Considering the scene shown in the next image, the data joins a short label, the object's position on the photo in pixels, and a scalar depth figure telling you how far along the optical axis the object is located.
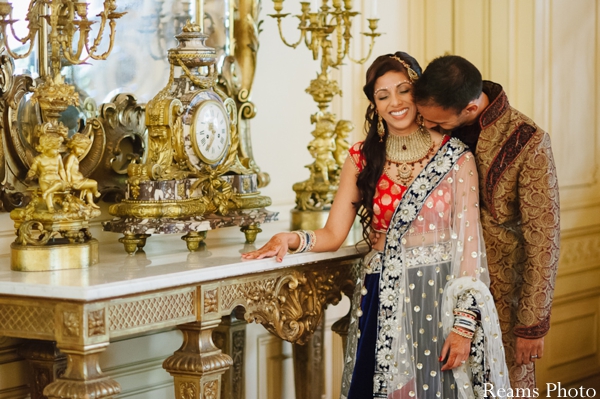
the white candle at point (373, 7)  4.81
